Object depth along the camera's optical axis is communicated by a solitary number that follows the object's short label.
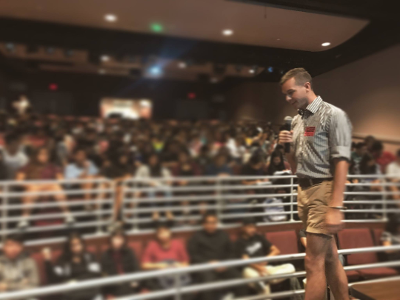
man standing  1.15
